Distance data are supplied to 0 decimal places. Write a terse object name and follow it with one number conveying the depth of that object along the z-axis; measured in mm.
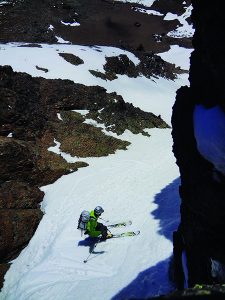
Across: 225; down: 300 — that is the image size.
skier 17786
